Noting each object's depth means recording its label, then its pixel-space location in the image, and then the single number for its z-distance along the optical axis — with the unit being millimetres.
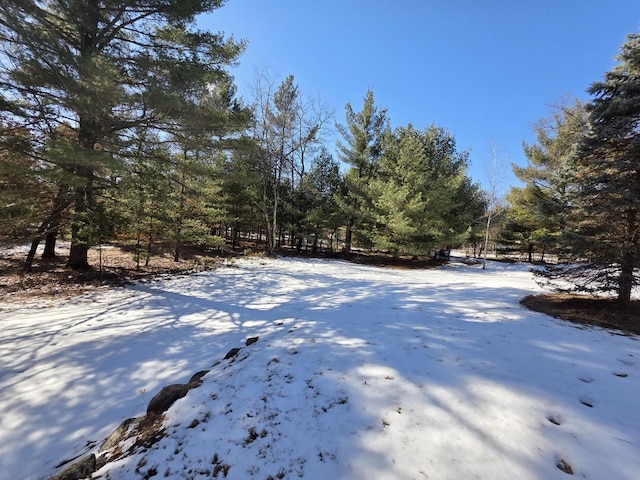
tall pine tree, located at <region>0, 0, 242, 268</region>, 5832
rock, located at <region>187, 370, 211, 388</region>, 3312
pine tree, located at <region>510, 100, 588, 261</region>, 15453
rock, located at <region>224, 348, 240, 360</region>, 4198
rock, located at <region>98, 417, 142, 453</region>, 2611
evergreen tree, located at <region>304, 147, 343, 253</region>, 18953
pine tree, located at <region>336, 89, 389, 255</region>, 18859
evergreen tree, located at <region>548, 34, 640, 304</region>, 5105
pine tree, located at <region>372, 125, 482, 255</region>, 14883
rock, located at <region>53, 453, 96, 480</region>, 2195
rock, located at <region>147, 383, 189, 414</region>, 2963
